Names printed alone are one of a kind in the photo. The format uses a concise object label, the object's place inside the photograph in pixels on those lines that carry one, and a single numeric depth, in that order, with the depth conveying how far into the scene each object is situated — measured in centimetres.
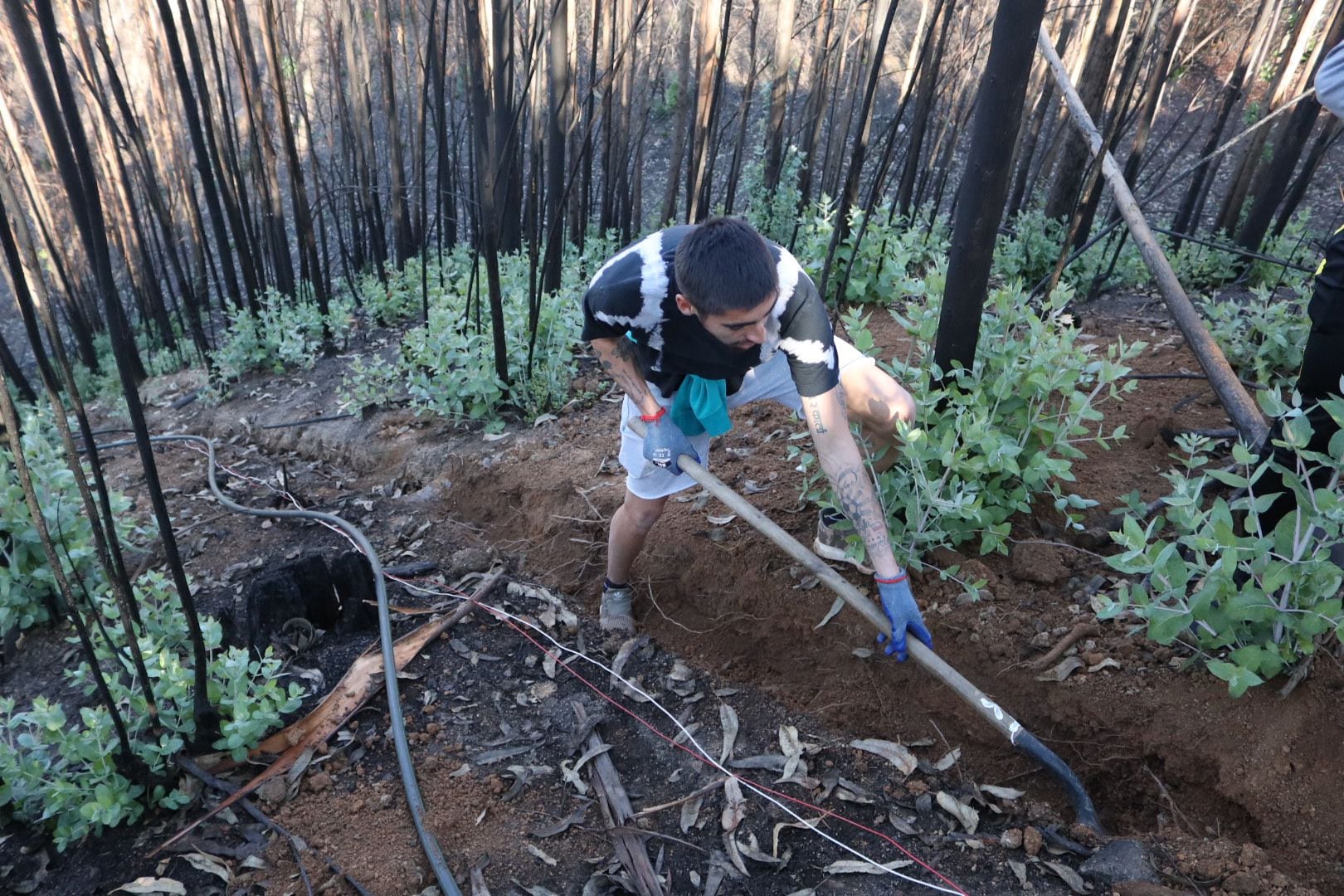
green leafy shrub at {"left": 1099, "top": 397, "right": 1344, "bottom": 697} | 185
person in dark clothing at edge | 222
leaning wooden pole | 270
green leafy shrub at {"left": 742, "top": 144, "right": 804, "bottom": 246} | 624
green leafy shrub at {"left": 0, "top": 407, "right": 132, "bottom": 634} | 304
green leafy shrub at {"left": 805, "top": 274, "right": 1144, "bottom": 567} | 249
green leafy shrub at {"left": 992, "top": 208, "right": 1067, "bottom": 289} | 526
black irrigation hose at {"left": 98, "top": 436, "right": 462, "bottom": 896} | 203
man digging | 212
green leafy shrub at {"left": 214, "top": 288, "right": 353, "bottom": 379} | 573
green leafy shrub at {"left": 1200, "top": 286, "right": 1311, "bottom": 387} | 332
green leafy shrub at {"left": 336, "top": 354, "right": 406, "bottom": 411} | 471
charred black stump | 291
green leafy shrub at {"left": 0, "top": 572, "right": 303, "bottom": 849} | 200
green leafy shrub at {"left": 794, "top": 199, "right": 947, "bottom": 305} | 447
